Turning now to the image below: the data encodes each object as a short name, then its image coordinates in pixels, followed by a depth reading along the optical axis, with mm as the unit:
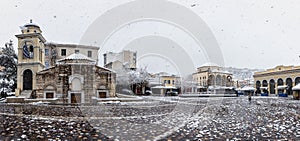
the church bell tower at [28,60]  27969
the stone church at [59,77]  24391
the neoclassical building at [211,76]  68738
